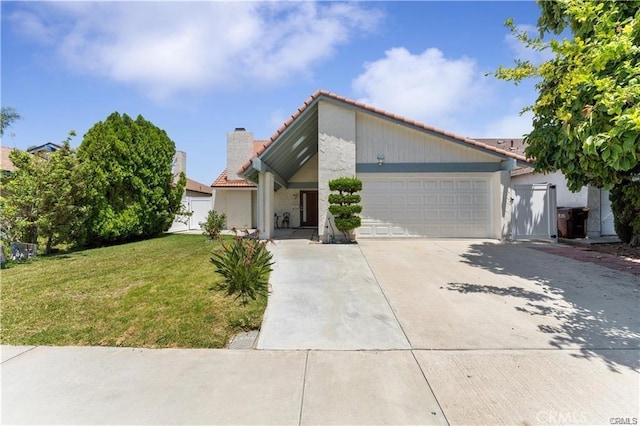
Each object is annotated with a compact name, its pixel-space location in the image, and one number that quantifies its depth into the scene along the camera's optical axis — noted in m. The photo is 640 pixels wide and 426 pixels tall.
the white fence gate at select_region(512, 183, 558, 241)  11.22
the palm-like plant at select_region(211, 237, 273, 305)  4.95
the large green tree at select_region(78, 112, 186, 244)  10.58
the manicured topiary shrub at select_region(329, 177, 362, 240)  10.09
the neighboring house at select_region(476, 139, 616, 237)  12.59
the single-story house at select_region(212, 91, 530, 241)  10.91
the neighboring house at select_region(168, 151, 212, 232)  18.67
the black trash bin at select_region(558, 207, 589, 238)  12.12
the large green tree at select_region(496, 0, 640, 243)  3.45
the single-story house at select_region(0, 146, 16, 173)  14.25
